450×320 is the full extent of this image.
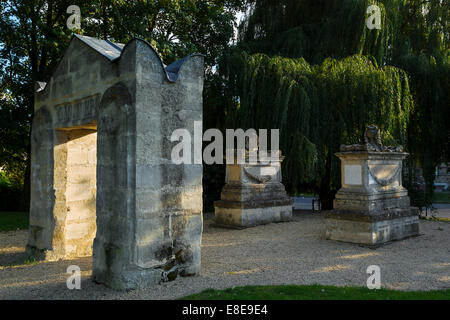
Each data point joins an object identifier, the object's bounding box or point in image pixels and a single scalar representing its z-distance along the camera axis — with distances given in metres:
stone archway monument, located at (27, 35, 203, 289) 4.65
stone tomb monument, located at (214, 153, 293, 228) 9.78
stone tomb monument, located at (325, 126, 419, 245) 7.39
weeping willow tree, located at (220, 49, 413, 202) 10.79
